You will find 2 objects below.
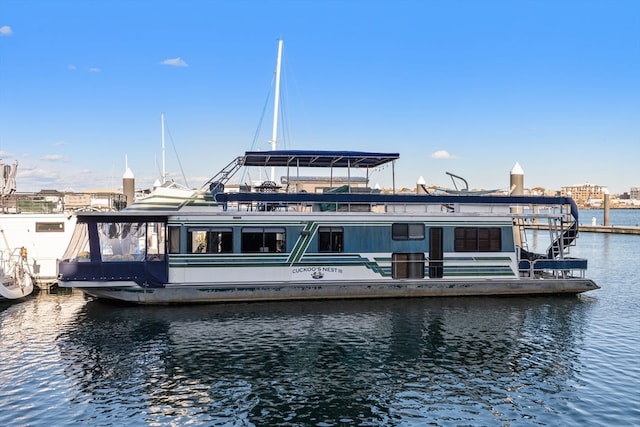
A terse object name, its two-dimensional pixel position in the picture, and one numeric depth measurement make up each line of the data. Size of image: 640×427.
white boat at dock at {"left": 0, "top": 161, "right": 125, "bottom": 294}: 25.38
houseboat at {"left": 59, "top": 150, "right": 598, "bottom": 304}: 21.64
